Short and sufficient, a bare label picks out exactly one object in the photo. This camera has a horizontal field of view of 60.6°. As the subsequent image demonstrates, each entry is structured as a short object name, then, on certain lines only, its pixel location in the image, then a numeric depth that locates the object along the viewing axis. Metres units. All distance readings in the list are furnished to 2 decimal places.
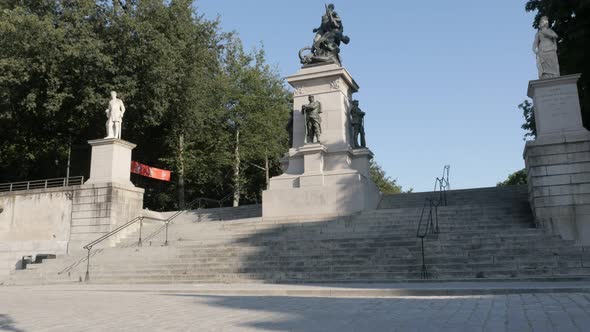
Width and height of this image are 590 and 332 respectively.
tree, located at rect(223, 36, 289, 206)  35.84
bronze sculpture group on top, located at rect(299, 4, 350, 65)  22.78
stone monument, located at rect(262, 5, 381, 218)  19.45
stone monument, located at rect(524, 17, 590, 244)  14.97
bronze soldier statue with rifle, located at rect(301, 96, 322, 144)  20.89
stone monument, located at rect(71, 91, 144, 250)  20.12
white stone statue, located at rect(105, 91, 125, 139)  21.77
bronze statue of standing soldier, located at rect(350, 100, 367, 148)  22.30
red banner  30.61
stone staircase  12.33
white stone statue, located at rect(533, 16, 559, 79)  16.77
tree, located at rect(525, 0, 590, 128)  20.48
